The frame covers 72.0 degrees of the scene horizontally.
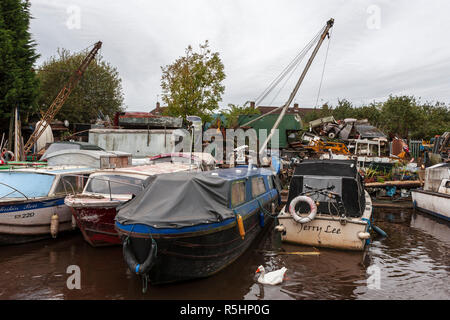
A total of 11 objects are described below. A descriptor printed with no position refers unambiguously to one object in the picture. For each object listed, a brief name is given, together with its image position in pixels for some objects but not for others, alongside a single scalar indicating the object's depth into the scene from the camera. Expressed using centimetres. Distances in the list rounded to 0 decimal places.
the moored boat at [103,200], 813
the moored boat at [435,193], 1242
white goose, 686
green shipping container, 2627
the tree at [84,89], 3173
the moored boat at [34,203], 848
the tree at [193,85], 2242
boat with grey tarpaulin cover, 591
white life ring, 851
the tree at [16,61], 1883
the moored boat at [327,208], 849
